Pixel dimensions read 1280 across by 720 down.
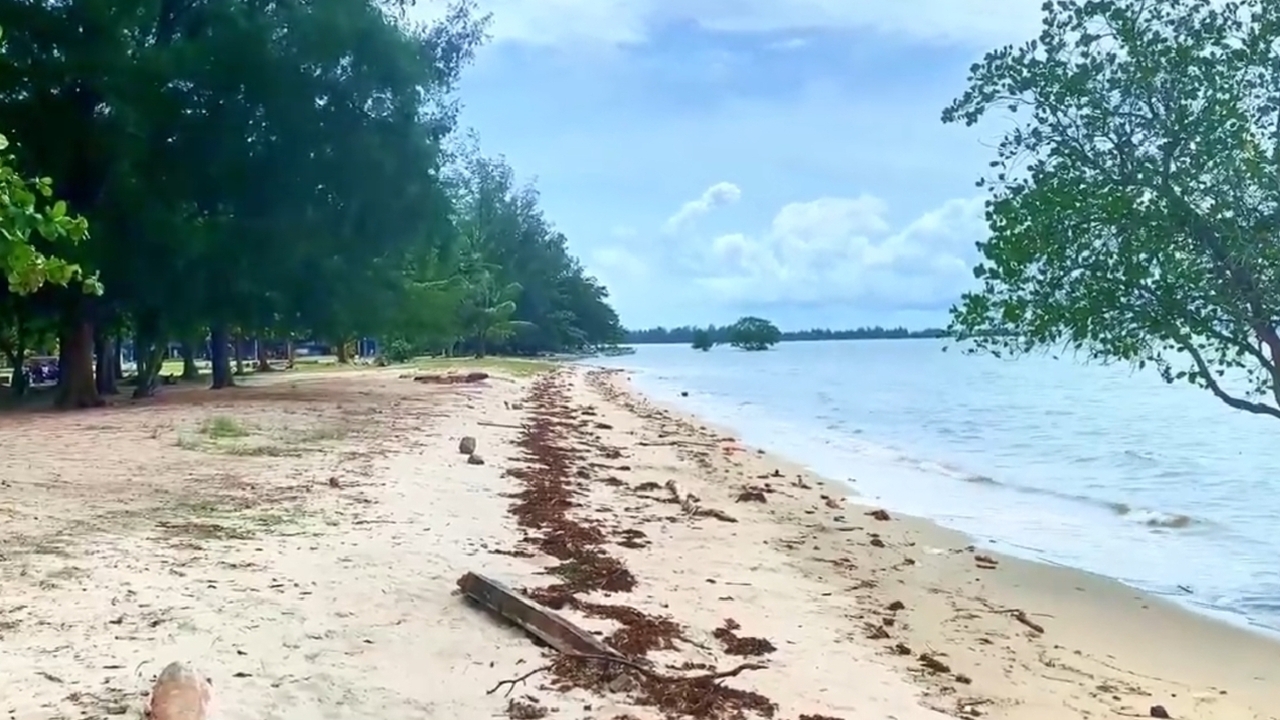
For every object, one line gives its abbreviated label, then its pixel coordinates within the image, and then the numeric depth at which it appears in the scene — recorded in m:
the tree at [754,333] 169.75
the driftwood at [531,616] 5.28
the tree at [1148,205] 9.12
